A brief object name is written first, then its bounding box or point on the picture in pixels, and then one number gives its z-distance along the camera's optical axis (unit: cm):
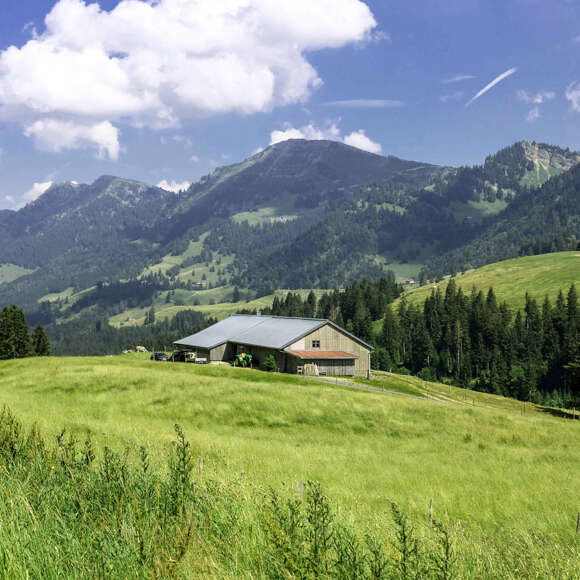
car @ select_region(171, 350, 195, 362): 8493
